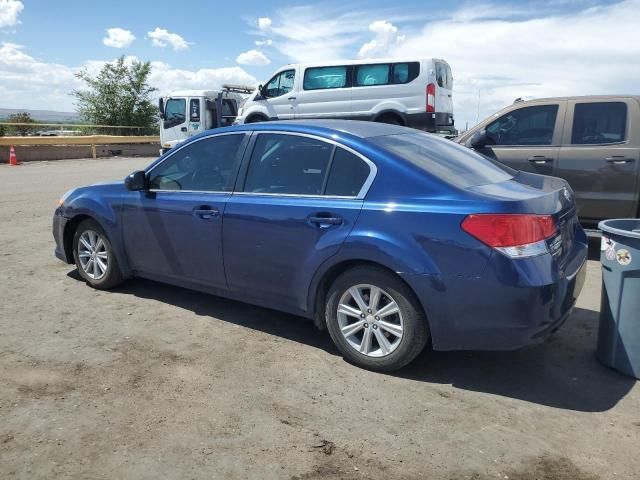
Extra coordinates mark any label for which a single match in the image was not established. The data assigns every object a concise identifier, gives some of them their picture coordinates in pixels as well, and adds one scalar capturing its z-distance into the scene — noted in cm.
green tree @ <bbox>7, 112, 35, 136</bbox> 2723
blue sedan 324
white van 1415
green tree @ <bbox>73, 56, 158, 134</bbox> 3703
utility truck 2020
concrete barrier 2279
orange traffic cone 2130
